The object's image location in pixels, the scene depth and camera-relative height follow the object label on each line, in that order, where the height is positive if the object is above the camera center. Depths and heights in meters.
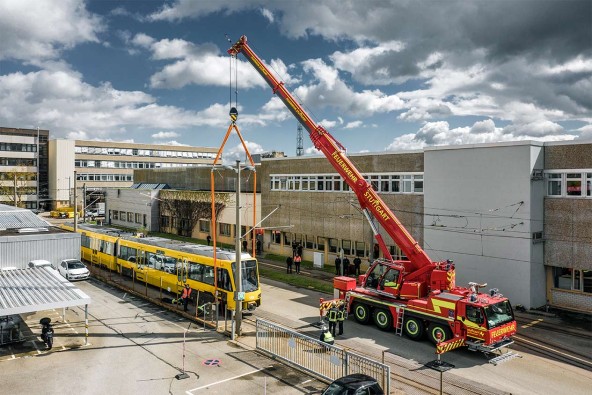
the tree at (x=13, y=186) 75.88 +1.68
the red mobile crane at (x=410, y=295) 16.48 -4.03
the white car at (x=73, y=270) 30.23 -4.97
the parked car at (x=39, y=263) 23.47 -3.52
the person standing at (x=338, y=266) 31.30 -4.82
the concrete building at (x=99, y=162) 84.12 +7.02
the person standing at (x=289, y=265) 32.36 -4.95
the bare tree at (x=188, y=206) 47.76 -1.12
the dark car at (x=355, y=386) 11.80 -5.03
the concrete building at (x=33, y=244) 23.78 -2.63
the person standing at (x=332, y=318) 18.42 -4.95
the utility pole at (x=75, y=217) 33.88 -1.58
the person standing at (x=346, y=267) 31.39 -4.91
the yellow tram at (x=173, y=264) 21.58 -3.88
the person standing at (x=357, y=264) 30.41 -4.62
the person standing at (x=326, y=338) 15.92 -4.98
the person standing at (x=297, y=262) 32.16 -4.70
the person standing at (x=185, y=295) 22.02 -4.87
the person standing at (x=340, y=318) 18.59 -5.04
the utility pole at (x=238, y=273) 18.36 -3.18
